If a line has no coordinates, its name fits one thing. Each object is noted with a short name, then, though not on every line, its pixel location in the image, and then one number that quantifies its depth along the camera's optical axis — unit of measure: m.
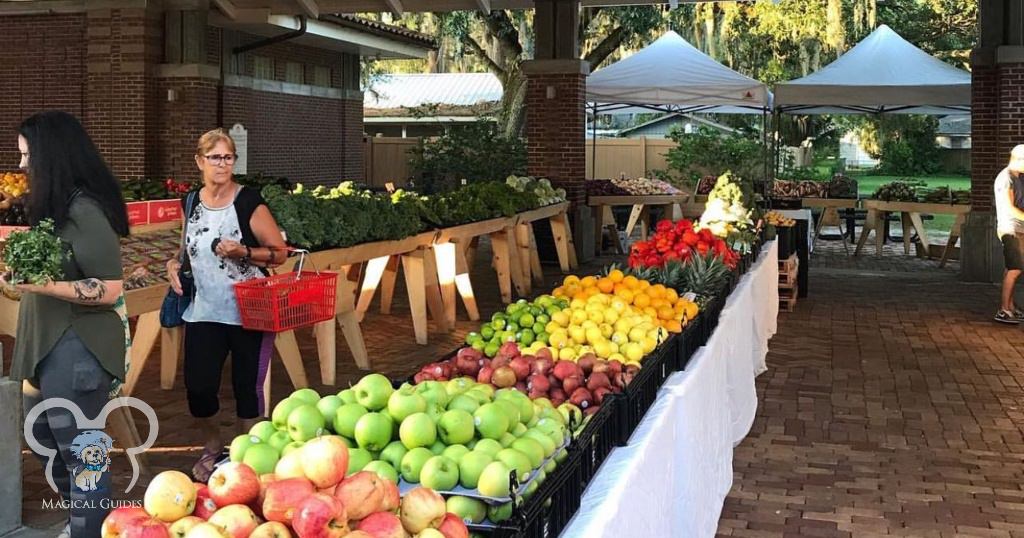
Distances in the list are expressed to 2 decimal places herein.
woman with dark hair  3.95
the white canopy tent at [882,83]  15.34
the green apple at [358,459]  2.86
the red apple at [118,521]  2.17
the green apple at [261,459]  2.67
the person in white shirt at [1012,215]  10.85
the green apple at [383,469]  2.79
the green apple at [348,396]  3.12
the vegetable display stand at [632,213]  17.05
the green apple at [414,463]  2.85
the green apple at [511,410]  3.20
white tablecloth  3.18
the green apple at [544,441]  3.13
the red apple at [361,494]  2.36
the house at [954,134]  46.94
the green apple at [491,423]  3.10
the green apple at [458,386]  3.47
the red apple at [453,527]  2.44
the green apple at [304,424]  2.90
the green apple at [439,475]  2.78
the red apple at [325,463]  2.44
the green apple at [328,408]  3.03
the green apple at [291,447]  2.71
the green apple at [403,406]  3.03
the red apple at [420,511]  2.43
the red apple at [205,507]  2.39
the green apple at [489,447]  2.95
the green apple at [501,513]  2.70
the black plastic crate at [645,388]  3.61
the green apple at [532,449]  2.99
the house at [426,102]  33.91
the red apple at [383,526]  2.31
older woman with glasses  5.04
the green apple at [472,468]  2.83
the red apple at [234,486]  2.37
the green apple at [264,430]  2.92
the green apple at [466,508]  2.70
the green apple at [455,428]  3.03
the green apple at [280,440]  2.85
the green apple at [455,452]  2.91
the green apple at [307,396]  3.09
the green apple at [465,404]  3.21
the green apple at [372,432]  2.94
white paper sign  18.18
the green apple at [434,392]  3.23
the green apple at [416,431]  2.93
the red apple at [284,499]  2.29
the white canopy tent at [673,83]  16.20
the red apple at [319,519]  2.20
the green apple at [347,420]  2.99
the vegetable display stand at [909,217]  16.27
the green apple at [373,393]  3.10
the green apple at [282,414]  3.00
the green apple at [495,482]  2.74
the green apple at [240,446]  2.74
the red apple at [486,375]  4.05
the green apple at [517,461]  2.85
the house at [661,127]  47.16
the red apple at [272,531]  2.20
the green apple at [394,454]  2.92
